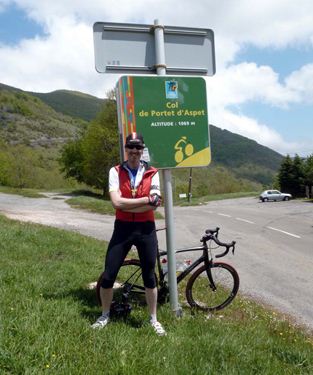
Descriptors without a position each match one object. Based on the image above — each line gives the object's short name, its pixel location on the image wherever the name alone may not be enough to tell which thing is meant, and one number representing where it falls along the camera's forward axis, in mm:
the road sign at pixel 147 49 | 4168
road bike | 4855
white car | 44625
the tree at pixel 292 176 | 50594
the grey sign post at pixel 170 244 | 4469
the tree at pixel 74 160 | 41009
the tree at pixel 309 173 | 47456
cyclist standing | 3895
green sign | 4262
